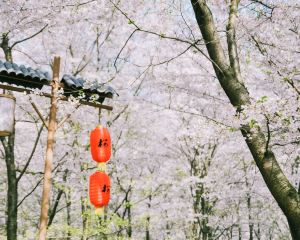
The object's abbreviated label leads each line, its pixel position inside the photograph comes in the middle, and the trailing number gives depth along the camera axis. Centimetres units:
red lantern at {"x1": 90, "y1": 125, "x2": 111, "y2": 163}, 727
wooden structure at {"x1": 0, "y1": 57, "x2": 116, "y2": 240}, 630
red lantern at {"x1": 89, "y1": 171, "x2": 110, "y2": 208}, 730
